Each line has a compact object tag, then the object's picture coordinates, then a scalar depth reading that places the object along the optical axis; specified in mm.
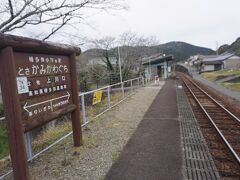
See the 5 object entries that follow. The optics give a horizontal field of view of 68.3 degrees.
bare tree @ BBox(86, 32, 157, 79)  21971
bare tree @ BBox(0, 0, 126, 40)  6224
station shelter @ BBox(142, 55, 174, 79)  29256
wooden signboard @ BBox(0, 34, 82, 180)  2518
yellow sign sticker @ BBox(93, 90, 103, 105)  6365
